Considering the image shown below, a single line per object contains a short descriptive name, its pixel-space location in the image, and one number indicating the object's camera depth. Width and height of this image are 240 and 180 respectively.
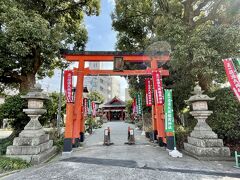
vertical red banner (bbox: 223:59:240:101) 6.06
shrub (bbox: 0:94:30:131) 8.62
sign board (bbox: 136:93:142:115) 16.12
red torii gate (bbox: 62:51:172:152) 8.98
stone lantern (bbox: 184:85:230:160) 6.77
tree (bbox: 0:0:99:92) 8.60
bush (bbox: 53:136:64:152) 9.11
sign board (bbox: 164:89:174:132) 7.89
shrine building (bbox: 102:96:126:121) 42.09
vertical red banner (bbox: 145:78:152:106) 11.23
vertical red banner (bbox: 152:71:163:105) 8.98
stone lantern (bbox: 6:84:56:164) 6.55
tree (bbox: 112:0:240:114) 7.57
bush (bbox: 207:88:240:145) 7.17
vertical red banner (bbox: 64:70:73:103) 8.26
